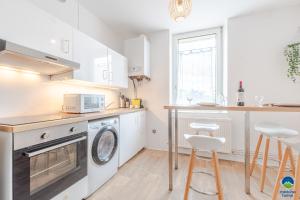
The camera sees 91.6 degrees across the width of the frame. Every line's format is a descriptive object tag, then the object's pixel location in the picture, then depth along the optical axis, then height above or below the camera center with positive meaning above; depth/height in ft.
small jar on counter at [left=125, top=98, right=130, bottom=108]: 10.17 -0.30
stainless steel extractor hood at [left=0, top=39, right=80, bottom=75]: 3.54 +1.17
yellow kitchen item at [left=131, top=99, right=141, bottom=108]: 9.92 -0.22
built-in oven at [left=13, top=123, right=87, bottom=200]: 3.39 -1.76
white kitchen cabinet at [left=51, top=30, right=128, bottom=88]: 5.94 +1.77
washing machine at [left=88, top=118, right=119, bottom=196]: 5.34 -2.11
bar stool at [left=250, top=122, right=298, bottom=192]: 5.08 -1.19
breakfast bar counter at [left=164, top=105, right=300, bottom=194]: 4.26 -0.32
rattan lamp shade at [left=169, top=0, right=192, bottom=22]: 4.41 +2.81
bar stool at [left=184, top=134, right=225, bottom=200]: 4.26 -1.38
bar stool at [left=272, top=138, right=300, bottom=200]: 3.81 -1.87
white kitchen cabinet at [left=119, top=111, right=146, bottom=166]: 7.36 -2.00
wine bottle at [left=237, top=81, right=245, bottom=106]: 5.13 +0.06
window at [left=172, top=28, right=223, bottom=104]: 9.70 +2.32
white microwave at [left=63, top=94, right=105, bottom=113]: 5.82 -0.13
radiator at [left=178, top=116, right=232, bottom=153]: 8.27 -1.69
